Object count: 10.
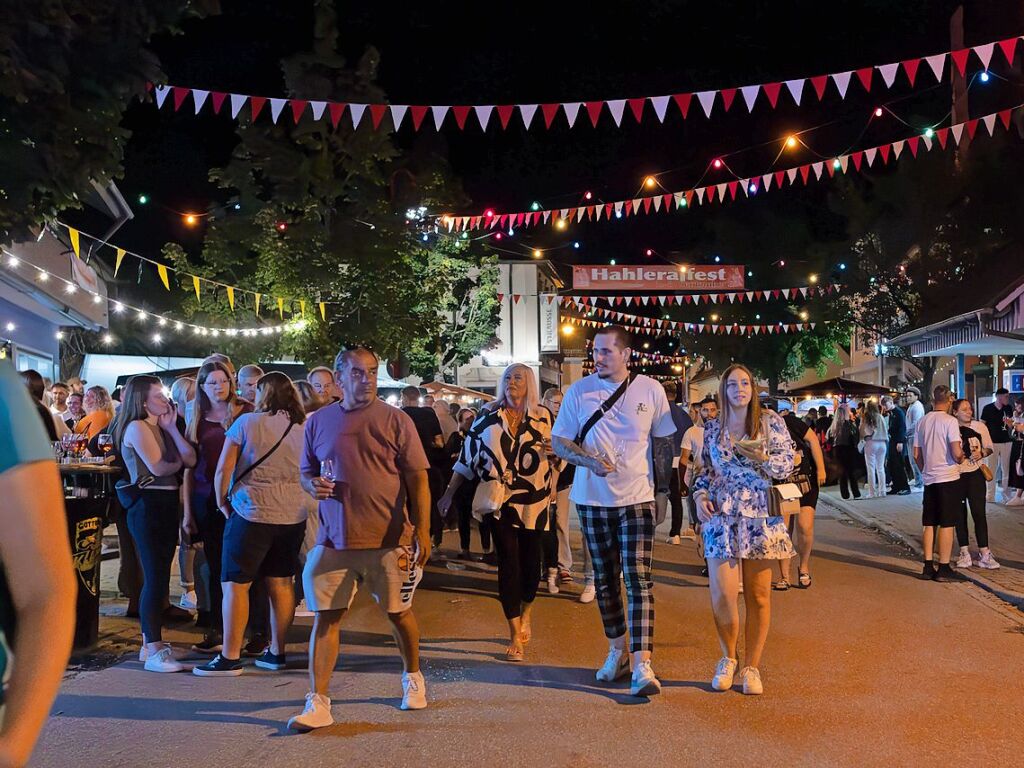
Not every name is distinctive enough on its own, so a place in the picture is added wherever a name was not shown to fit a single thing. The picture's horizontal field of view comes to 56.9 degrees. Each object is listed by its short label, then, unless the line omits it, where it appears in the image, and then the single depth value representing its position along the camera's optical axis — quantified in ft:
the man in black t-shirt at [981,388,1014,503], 48.29
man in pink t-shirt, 15.80
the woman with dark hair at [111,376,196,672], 19.83
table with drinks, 20.40
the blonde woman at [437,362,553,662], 20.44
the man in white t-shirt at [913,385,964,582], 29.43
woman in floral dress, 17.61
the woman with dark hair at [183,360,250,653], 21.31
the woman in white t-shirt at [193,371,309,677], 18.48
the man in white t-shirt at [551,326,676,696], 17.90
